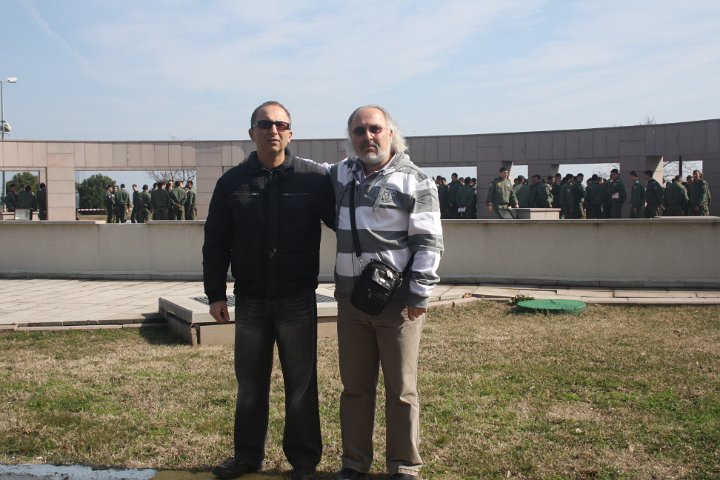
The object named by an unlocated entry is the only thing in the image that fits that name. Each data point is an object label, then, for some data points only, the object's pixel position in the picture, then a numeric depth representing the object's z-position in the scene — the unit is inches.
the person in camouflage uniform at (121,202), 1002.0
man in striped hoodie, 144.1
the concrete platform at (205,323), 289.6
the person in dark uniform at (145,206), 956.6
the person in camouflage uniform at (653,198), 745.0
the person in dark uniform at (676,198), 780.0
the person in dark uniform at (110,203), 1003.3
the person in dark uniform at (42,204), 1071.6
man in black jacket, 151.5
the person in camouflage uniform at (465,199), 876.0
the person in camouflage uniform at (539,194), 805.9
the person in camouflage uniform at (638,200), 757.3
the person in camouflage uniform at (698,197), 784.9
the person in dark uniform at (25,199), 1021.2
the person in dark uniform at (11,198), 1134.0
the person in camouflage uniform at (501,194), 779.4
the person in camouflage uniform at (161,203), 904.3
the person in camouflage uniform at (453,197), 887.7
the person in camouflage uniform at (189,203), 919.0
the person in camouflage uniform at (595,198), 796.6
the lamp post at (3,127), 1523.0
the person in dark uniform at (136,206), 962.7
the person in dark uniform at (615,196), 779.4
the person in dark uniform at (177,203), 906.1
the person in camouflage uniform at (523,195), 832.7
